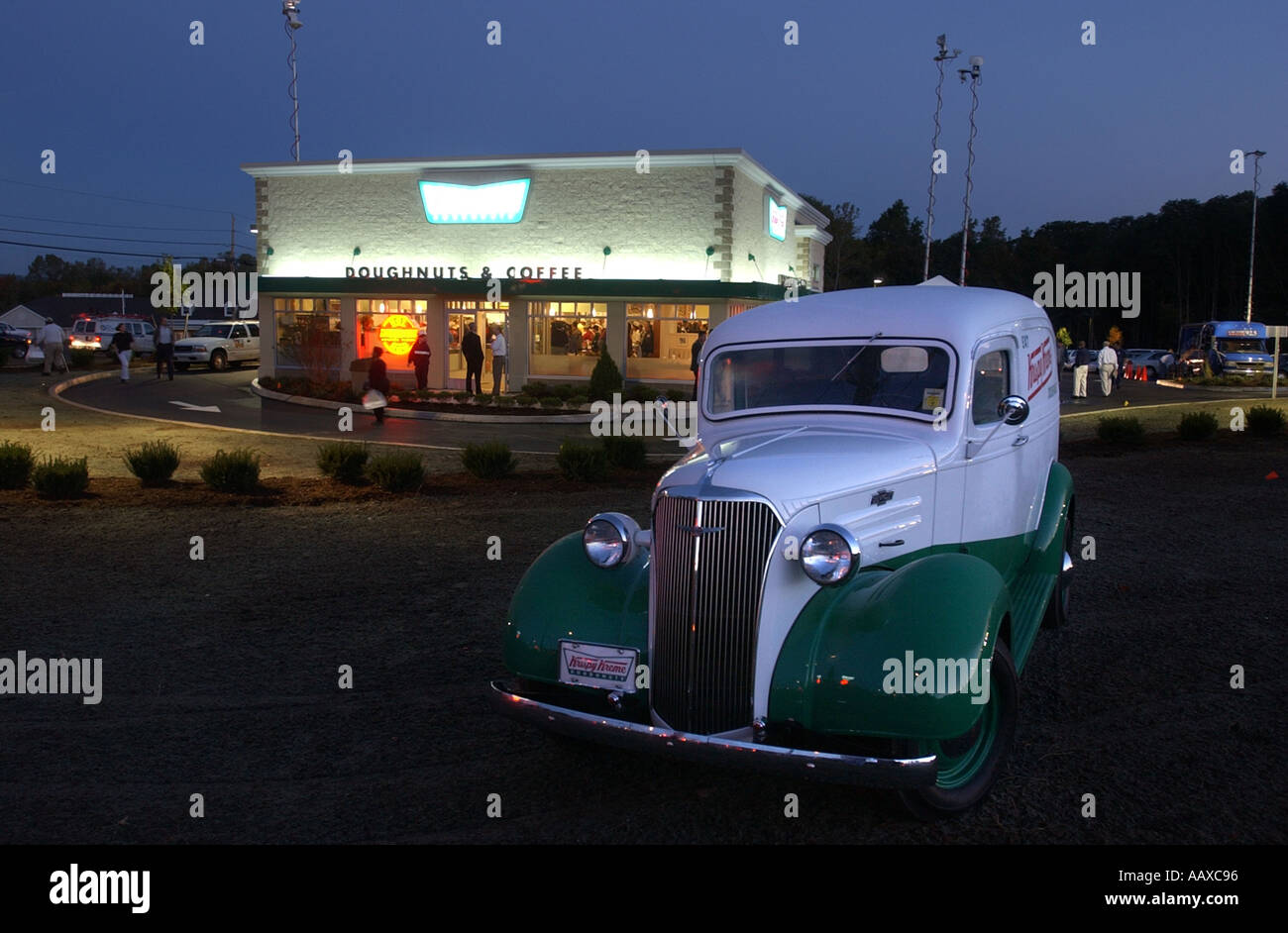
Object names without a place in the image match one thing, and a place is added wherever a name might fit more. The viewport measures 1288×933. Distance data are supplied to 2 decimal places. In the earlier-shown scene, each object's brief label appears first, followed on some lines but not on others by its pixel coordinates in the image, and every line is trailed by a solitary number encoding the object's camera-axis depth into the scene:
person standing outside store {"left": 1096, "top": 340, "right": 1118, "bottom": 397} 31.28
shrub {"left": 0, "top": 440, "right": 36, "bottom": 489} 12.12
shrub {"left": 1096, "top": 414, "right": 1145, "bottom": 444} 17.38
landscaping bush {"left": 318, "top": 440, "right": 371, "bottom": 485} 12.71
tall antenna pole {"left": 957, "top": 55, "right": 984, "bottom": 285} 36.53
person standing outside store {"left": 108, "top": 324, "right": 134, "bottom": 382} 29.11
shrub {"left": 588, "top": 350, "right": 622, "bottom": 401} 25.75
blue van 41.56
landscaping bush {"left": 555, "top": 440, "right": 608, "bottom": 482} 13.13
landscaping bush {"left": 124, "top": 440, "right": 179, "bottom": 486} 12.39
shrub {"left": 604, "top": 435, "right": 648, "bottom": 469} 13.66
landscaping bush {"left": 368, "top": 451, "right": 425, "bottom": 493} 12.35
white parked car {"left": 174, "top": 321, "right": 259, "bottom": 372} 36.91
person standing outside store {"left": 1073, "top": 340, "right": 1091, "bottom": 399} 29.97
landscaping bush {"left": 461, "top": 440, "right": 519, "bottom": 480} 13.19
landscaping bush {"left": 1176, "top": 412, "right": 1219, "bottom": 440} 17.88
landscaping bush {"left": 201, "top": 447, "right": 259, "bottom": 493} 11.98
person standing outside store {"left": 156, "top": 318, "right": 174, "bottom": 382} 30.80
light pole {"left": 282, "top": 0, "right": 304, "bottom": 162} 32.16
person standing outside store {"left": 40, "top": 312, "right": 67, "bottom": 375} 31.83
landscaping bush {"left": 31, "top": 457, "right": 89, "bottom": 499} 11.70
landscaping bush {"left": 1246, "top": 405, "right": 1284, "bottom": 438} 18.62
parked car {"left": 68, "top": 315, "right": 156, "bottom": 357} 44.94
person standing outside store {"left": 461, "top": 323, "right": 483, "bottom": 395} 25.62
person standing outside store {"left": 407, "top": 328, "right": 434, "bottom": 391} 26.11
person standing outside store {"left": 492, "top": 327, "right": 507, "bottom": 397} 25.83
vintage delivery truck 3.98
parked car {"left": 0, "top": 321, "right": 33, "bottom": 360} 40.86
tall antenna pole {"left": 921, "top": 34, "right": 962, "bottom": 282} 39.54
